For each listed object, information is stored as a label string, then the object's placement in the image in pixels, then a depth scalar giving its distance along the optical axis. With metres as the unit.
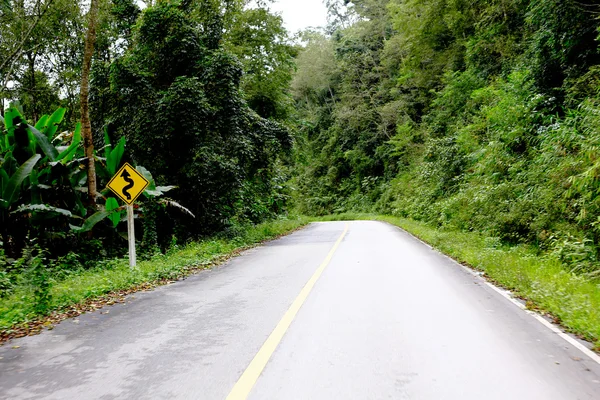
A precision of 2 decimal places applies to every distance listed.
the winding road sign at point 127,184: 9.38
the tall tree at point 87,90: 10.34
